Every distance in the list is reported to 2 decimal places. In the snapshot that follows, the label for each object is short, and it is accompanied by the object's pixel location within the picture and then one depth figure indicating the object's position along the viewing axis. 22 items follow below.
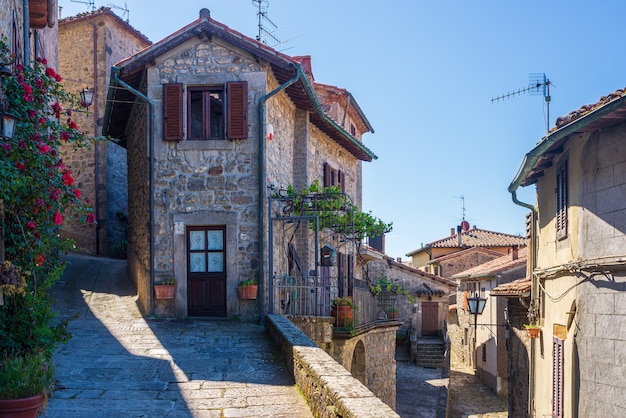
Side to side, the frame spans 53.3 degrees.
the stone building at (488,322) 24.58
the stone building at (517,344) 14.03
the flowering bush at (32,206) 6.32
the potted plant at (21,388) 4.57
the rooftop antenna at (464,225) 46.66
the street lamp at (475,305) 17.91
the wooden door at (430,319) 31.48
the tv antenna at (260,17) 18.73
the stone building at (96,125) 21.55
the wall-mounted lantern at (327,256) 13.26
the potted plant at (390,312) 18.97
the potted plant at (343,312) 13.08
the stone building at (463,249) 38.34
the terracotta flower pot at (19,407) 4.53
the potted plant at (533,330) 12.09
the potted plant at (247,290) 11.91
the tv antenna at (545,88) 13.57
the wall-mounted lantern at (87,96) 13.78
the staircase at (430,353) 26.97
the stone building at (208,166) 12.23
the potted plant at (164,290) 11.98
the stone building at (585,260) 8.29
